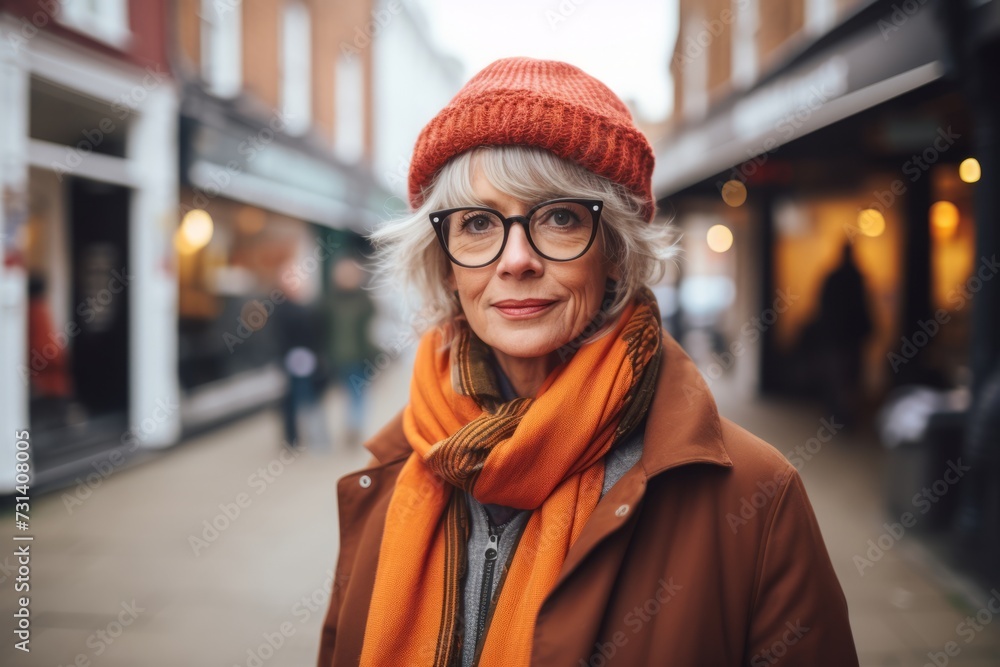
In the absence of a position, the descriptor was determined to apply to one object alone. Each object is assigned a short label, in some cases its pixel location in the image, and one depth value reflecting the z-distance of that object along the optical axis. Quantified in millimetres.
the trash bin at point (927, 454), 5078
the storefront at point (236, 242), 9656
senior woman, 1333
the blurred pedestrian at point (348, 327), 8570
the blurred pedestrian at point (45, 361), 7320
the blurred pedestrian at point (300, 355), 8344
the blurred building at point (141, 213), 6746
